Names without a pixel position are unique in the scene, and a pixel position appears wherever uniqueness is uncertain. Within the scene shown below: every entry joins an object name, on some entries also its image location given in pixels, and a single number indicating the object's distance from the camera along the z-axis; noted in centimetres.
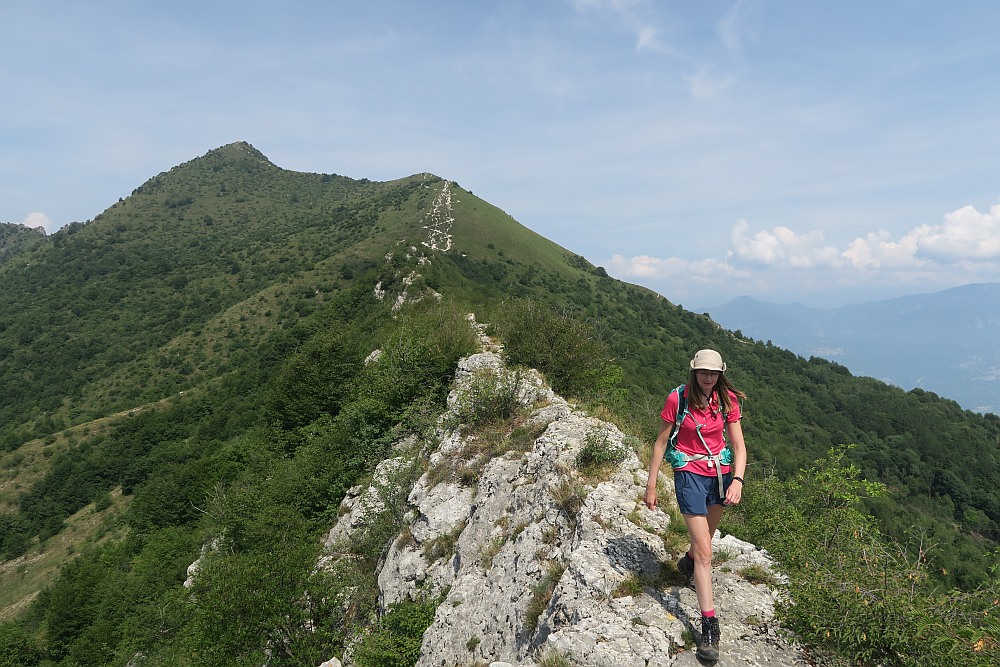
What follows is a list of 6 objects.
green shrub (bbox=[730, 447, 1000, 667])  405
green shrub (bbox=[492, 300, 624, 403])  1516
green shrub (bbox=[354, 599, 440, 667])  846
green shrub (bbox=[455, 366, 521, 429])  1262
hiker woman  533
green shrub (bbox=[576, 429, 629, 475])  886
